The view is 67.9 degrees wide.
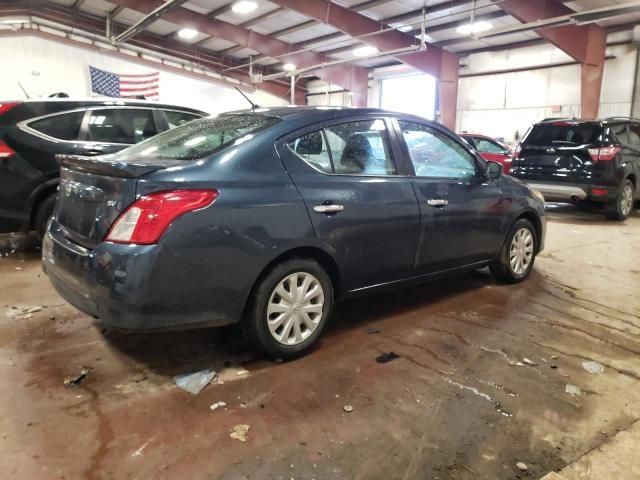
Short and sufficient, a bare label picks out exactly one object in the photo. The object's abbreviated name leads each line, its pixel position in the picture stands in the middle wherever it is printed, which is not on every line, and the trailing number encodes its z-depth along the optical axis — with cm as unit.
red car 1104
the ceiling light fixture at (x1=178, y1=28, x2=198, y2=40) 1543
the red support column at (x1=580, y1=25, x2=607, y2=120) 1170
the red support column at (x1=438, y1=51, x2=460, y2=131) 1529
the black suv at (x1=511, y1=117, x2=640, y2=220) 729
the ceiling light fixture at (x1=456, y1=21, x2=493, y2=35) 1223
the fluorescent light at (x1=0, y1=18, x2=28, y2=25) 1270
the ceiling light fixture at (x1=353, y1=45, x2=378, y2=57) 1555
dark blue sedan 221
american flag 1464
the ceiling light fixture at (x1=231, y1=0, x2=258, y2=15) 1188
